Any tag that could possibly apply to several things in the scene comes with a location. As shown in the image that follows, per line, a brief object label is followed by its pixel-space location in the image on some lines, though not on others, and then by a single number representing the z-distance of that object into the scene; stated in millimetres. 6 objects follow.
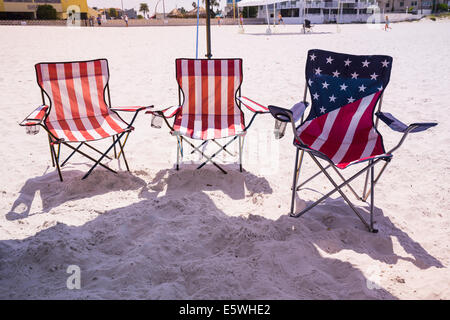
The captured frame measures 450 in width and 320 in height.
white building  45112
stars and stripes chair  2459
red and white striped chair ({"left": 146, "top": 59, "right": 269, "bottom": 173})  3244
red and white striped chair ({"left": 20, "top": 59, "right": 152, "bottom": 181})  2926
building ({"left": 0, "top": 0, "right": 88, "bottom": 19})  38031
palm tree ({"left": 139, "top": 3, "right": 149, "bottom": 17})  82812
